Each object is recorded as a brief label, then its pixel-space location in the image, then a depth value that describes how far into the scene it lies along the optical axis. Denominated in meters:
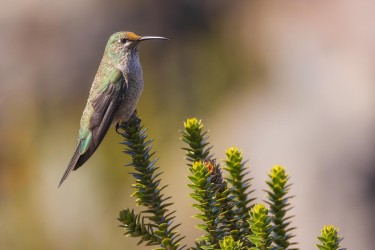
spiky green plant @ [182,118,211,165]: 7.30
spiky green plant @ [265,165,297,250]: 7.16
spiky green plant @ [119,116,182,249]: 7.00
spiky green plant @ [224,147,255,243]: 7.21
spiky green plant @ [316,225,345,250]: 6.15
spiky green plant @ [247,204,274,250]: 6.28
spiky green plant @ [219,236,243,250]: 5.98
